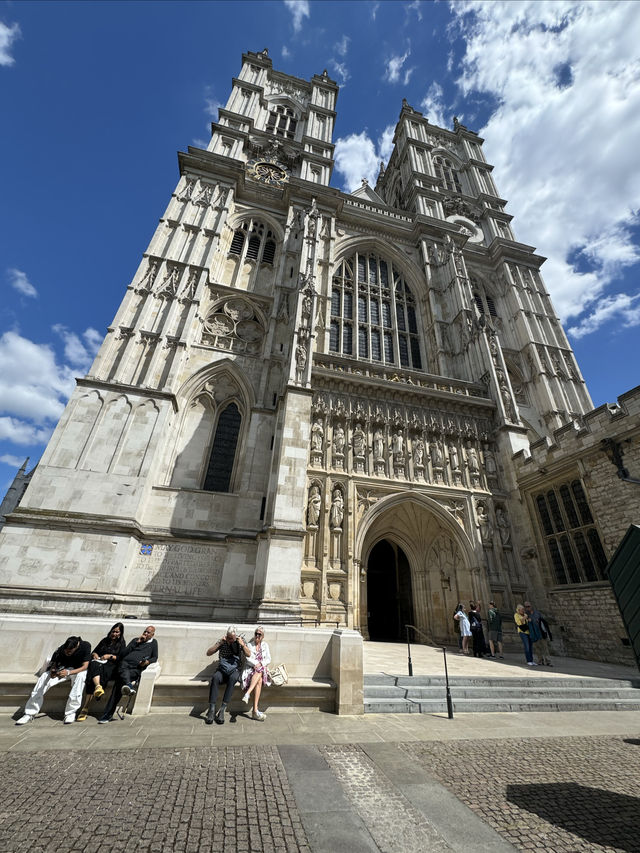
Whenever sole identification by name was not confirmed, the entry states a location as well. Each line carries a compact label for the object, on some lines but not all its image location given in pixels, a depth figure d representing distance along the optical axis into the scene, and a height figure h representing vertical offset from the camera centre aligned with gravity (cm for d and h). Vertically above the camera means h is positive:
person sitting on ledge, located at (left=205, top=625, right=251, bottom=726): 503 -57
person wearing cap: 1102 +16
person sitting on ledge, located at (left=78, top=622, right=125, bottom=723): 499 -60
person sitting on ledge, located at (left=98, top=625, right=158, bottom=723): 496 -58
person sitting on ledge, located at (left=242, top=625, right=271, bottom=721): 530 -62
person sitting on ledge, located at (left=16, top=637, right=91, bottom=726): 471 -72
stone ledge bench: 522 -59
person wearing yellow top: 955 +18
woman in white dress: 1059 +22
